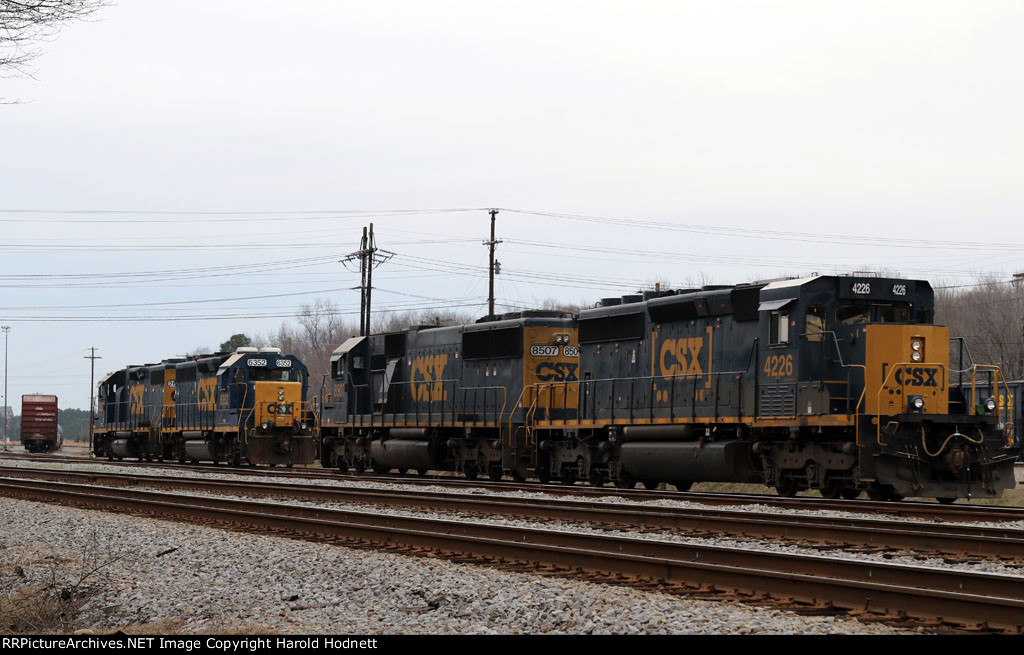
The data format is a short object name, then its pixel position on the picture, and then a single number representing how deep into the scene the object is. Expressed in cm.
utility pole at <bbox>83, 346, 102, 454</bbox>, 5745
